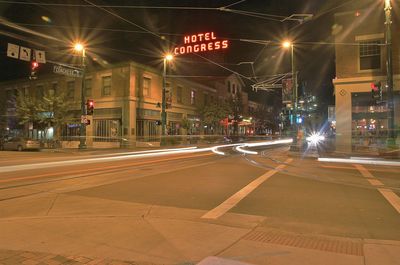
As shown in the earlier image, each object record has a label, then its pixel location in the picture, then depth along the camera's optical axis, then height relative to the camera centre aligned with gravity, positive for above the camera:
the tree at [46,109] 37.47 +2.81
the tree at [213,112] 52.81 +3.60
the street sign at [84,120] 30.73 +1.44
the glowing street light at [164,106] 38.07 +3.21
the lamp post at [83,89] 28.55 +3.90
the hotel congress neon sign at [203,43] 22.23 +5.71
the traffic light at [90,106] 30.89 +2.56
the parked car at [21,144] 34.22 -0.57
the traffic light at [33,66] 20.44 +3.82
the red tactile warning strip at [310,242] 5.43 -1.55
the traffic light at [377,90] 18.95 +2.41
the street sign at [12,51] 17.58 +4.00
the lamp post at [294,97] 25.09 +2.79
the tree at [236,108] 61.65 +4.89
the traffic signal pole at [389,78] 18.33 +2.93
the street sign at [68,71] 25.83 +4.70
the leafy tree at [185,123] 48.25 +1.91
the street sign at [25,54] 18.38 +4.07
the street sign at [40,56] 19.81 +4.24
